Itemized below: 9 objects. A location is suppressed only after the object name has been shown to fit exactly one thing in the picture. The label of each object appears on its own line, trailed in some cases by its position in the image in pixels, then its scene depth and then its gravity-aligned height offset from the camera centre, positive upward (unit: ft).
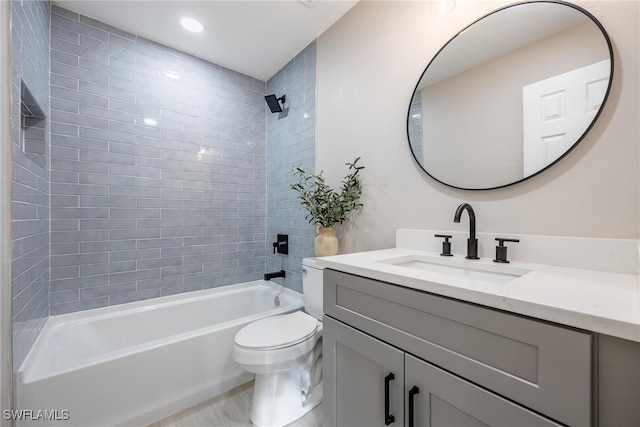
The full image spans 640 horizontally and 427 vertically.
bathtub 4.10 -2.86
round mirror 3.05 +1.63
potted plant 5.72 +0.15
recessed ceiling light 6.23 +4.62
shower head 8.03 +3.43
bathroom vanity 1.69 -1.12
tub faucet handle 8.01 -0.97
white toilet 4.50 -2.74
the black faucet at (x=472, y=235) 3.62 -0.31
